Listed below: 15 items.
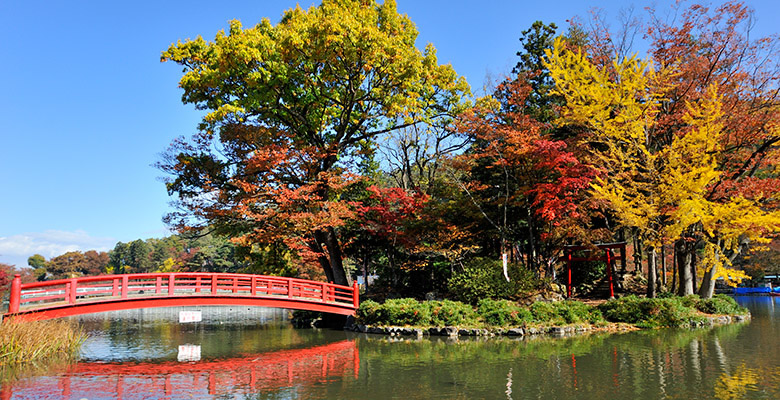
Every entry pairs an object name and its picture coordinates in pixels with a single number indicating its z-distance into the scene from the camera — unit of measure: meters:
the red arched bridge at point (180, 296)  13.05
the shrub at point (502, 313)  15.66
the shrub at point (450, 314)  15.73
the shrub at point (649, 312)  15.81
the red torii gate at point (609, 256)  18.90
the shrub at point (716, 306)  17.20
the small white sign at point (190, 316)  13.24
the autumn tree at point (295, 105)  16.94
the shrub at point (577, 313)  15.98
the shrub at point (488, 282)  17.52
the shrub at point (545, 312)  15.79
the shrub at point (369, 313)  17.00
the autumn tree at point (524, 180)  17.84
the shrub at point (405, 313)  16.06
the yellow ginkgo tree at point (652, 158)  15.56
